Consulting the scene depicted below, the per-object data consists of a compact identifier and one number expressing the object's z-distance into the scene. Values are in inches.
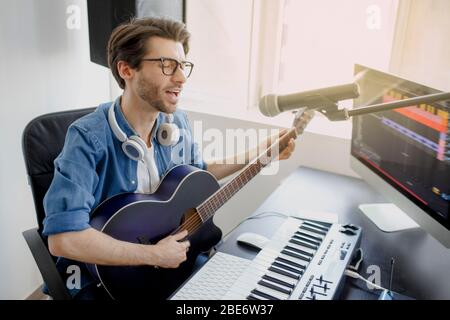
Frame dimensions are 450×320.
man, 46.6
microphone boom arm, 34.2
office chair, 52.4
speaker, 70.4
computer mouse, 51.9
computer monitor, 47.4
